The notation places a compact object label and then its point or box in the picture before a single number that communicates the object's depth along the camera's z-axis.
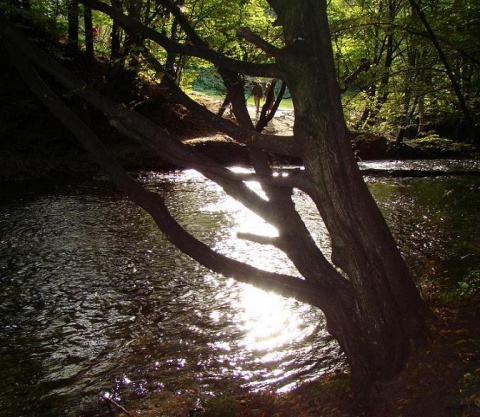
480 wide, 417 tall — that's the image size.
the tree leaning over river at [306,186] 3.50
